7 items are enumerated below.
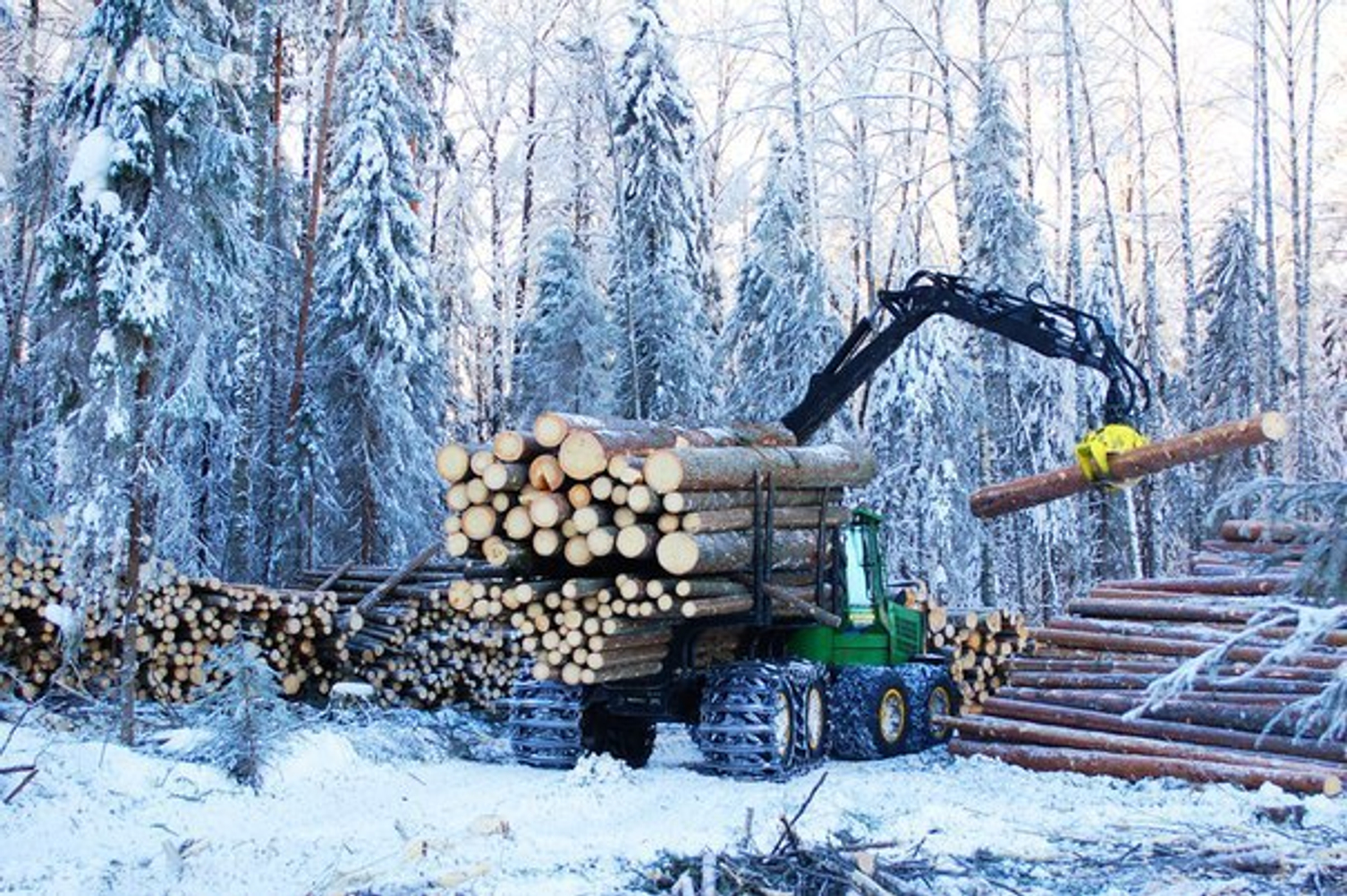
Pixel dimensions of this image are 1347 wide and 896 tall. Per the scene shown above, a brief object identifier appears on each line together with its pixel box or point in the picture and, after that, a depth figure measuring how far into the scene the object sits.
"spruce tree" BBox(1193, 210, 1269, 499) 30.31
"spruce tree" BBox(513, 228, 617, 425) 26.73
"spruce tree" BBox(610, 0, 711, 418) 26.44
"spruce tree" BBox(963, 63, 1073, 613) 24.25
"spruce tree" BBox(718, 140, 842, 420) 24.06
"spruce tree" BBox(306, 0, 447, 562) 22.03
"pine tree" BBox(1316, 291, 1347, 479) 27.99
